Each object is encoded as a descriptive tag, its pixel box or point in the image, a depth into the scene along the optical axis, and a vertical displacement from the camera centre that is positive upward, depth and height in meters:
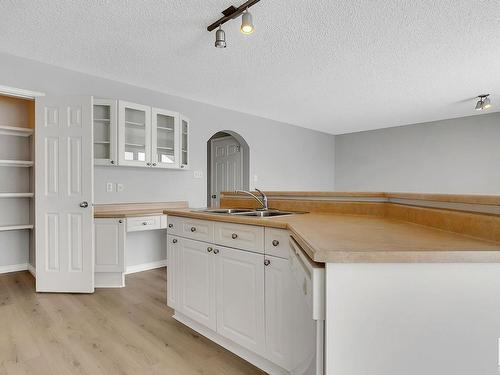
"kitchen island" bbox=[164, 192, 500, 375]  0.80 -0.30
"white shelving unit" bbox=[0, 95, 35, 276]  3.40 +0.15
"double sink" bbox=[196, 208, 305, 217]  2.19 -0.20
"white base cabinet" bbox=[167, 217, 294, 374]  1.50 -0.64
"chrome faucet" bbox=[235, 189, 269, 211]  2.27 -0.12
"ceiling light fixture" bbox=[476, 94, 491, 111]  4.32 +1.24
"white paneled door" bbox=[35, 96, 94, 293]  2.95 -0.10
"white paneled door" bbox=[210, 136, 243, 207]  5.60 +0.40
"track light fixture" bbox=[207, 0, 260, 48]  2.10 +1.30
